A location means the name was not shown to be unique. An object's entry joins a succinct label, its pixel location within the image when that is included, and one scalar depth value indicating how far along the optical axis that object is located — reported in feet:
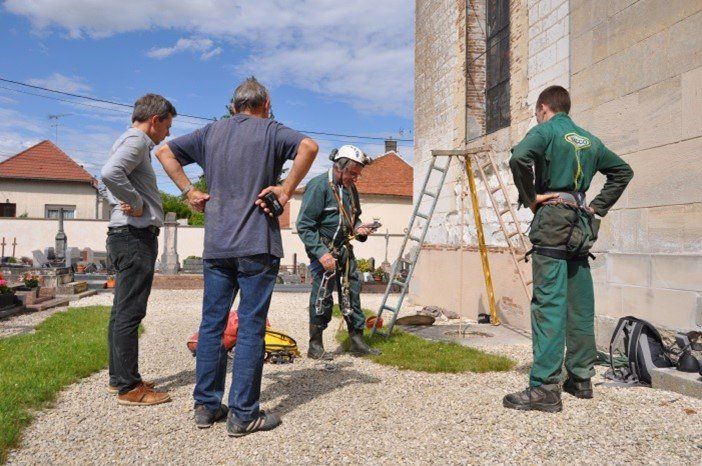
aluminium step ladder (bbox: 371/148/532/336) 21.38
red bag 15.94
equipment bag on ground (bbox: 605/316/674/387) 14.00
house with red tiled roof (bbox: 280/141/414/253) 115.14
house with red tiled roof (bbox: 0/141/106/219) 109.09
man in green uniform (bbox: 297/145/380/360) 17.24
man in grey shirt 12.39
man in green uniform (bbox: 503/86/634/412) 11.82
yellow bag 16.79
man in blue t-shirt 10.42
